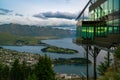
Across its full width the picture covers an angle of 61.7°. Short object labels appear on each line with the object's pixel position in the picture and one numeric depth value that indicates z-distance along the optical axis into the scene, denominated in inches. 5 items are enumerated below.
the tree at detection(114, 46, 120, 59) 287.3
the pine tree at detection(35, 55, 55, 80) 1003.1
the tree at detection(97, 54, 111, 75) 936.3
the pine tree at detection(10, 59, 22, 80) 1374.0
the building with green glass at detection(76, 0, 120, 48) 495.4
